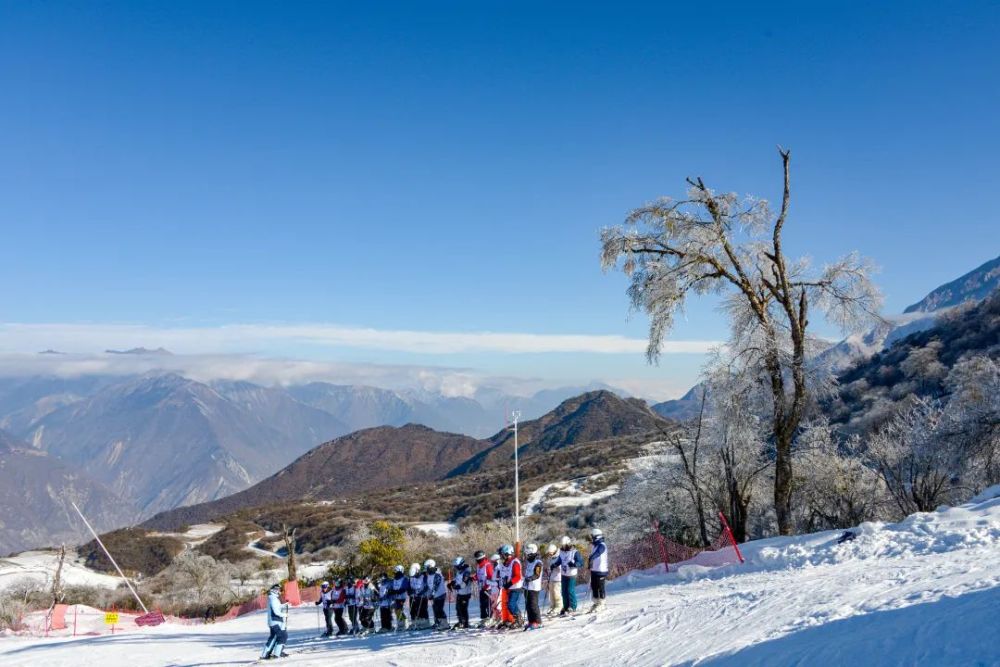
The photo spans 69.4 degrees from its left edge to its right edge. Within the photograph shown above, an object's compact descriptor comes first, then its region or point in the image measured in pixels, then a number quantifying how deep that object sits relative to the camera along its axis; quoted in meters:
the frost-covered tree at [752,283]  18.11
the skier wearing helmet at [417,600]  18.69
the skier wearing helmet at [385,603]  19.48
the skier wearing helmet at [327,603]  20.81
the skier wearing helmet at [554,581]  16.20
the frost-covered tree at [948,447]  24.19
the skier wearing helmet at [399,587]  19.14
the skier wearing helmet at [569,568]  15.90
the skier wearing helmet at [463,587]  17.47
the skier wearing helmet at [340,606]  20.73
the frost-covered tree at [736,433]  19.14
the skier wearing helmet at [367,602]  20.45
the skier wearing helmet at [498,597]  16.40
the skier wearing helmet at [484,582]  16.83
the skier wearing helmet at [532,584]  15.41
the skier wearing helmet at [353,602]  20.61
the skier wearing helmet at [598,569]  15.80
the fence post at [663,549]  19.66
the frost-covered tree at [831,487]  28.19
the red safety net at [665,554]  18.42
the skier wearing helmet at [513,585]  15.70
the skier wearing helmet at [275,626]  16.36
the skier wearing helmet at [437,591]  18.38
